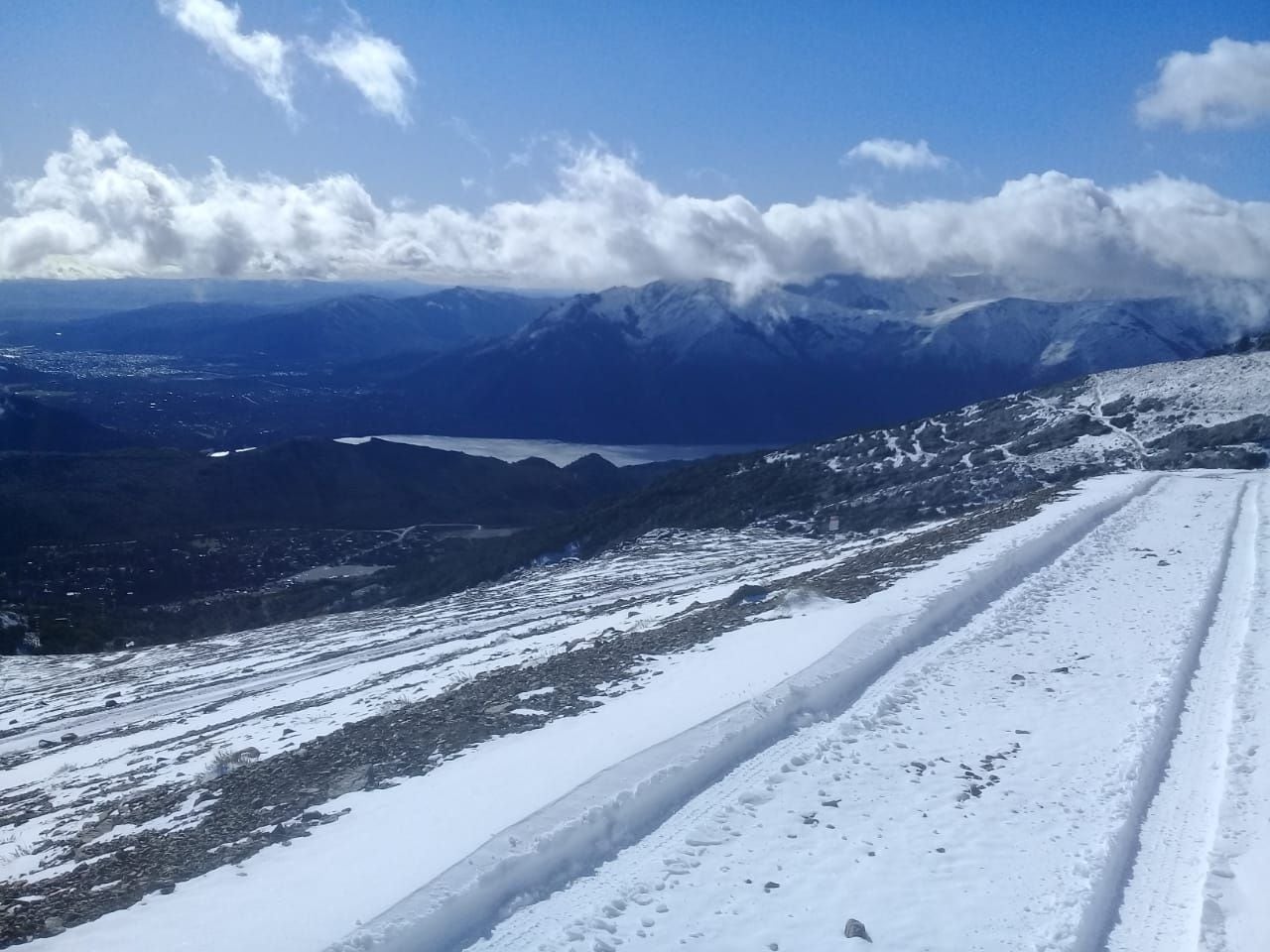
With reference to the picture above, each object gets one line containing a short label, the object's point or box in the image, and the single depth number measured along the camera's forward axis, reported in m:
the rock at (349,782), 11.03
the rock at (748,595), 22.10
